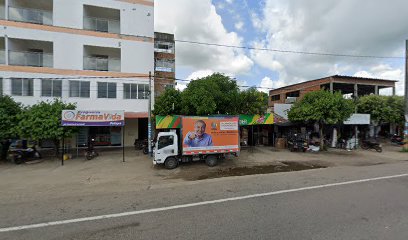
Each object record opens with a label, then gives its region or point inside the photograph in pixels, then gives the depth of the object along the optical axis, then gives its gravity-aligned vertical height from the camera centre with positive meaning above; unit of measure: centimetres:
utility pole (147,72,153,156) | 1488 -96
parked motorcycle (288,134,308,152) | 1661 -214
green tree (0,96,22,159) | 1244 -5
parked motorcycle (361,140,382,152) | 1676 -222
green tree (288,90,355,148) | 1586 +74
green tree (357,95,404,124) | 2119 +108
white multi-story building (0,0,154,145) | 1641 +555
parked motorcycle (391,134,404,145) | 2092 -213
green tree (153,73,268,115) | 1423 +139
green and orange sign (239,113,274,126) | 1664 -7
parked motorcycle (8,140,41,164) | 1291 -232
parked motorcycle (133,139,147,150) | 1814 -229
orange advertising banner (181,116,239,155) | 1119 -91
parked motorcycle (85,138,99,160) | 1415 -247
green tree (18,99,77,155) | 1252 -35
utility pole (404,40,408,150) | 1698 +156
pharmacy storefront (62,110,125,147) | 1260 -3
